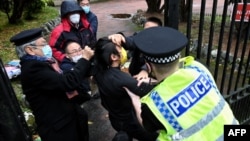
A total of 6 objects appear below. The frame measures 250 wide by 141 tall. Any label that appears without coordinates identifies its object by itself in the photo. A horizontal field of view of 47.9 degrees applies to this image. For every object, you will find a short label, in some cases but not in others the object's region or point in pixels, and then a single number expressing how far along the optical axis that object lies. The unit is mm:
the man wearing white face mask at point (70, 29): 3580
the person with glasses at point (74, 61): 2820
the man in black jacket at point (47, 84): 2371
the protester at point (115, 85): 2484
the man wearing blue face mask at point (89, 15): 4328
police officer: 1627
